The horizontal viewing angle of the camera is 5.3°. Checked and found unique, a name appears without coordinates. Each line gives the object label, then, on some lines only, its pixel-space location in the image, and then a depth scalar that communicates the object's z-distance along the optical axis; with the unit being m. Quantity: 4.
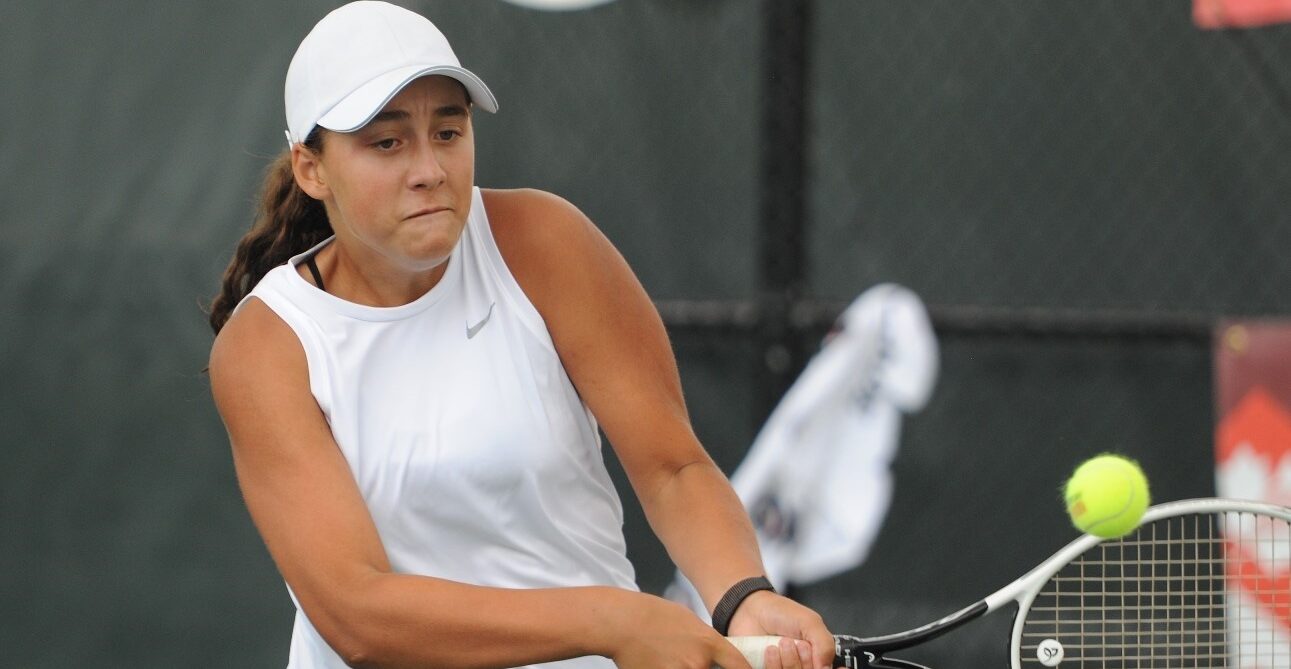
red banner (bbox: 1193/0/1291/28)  12.92
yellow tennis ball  11.83
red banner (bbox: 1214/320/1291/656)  12.87
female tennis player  11.79
